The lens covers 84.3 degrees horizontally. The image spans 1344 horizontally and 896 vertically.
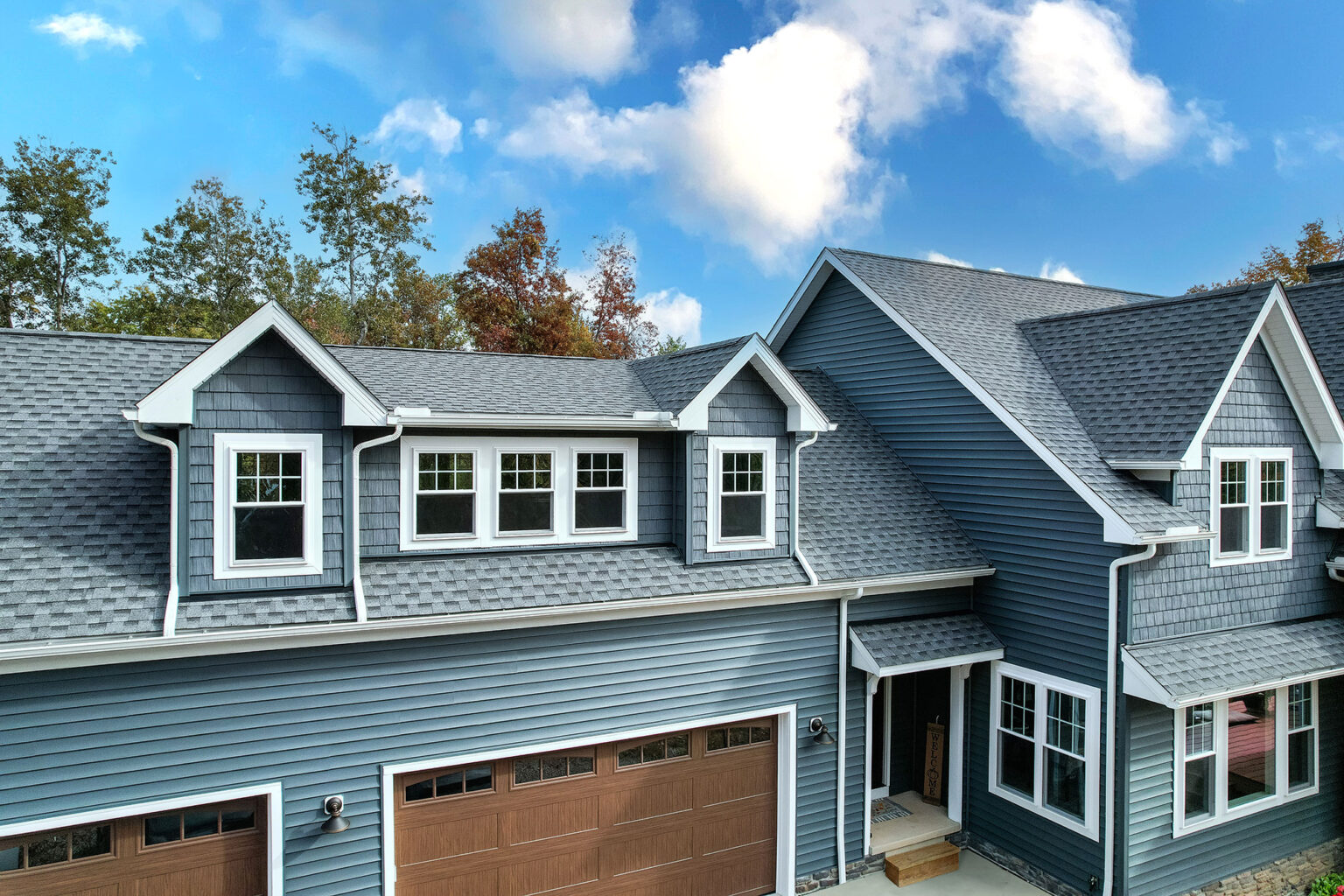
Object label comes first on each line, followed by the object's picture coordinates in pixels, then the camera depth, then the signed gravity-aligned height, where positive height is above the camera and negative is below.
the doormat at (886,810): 10.66 -5.36
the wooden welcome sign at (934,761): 11.20 -4.81
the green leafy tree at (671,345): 41.32 +5.63
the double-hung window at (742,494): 9.25 -0.64
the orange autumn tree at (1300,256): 28.69 +7.60
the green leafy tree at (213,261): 30.36 +7.56
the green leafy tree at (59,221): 27.95 +8.48
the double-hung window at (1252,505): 9.85 -0.78
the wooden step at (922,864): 9.64 -5.54
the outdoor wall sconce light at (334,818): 6.93 -3.56
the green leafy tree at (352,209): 30.55 +9.73
